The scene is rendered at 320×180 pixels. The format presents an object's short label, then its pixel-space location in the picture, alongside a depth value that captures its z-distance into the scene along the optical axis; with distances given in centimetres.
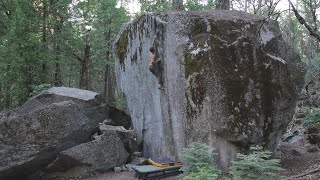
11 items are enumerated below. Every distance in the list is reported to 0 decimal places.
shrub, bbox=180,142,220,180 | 673
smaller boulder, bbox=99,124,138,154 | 1226
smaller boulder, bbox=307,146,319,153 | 1086
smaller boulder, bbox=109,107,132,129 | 1509
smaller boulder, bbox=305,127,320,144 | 1167
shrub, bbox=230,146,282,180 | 506
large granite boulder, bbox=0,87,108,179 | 1027
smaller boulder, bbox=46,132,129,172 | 1069
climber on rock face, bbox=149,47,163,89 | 987
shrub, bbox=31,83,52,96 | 1600
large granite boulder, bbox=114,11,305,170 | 853
